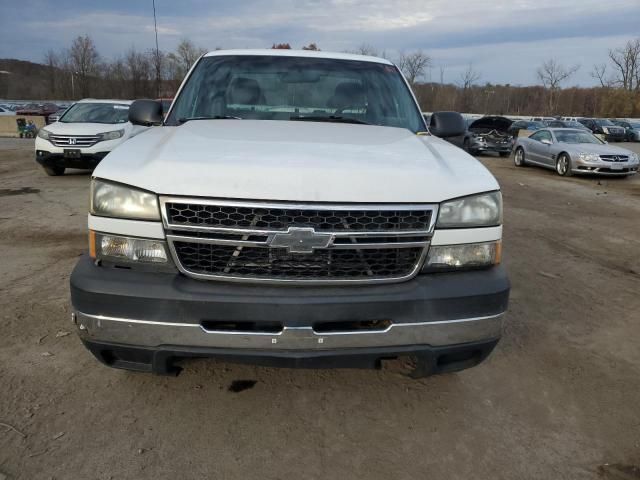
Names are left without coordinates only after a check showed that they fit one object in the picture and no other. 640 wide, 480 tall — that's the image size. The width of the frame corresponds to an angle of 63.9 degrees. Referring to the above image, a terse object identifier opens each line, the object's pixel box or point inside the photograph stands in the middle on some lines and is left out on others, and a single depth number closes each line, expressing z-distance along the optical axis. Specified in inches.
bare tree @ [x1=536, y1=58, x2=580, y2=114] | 3441.2
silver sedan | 566.6
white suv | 446.6
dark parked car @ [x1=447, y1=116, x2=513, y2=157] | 894.4
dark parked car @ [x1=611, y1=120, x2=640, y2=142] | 1496.1
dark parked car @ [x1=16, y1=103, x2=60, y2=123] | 1493.6
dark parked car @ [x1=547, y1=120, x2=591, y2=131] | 1094.7
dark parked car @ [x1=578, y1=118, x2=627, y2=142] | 1438.2
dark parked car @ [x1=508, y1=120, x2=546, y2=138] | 1414.9
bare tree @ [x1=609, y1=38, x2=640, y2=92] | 3235.7
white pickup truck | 87.5
